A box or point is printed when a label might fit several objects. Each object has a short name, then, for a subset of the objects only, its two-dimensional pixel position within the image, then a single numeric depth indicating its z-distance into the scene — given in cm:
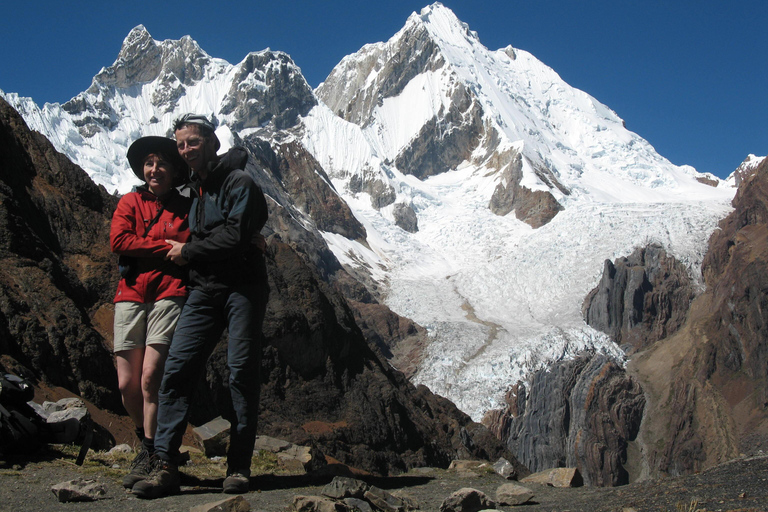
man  509
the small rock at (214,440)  754
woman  528
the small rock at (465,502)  491
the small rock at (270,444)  831
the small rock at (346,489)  501
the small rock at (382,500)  487
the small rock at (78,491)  460
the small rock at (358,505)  472
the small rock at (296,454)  761
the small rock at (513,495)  555
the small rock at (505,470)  885
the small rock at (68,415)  617
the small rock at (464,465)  912
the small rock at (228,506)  420
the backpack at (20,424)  540
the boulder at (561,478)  747
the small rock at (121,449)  671
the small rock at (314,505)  444
